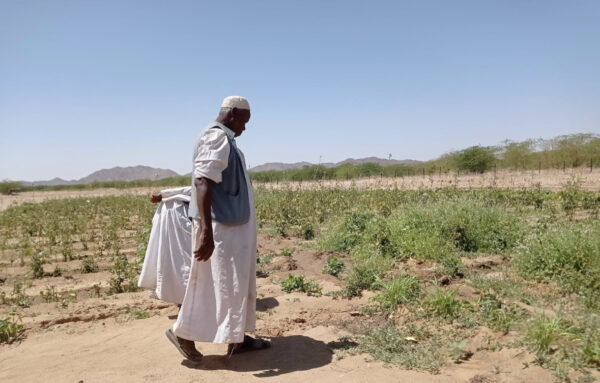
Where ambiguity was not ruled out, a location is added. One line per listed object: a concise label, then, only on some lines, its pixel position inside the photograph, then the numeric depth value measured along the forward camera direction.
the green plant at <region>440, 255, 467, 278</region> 4.82
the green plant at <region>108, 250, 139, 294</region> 5.27
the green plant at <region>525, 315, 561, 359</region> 2.95
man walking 2.96
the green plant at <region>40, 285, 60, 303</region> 4.93
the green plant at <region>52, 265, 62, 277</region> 6.18
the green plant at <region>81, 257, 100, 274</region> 6.36
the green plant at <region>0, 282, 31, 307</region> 4.81
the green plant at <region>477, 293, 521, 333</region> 3.36
